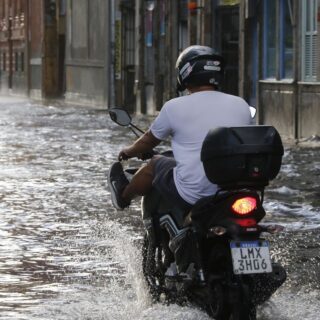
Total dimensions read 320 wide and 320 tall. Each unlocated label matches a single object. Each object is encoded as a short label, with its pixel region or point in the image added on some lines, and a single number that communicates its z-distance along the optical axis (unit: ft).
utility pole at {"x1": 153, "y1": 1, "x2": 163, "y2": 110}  228.02
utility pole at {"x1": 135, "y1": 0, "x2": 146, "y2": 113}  236.43
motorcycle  44.06
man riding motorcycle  47.55
